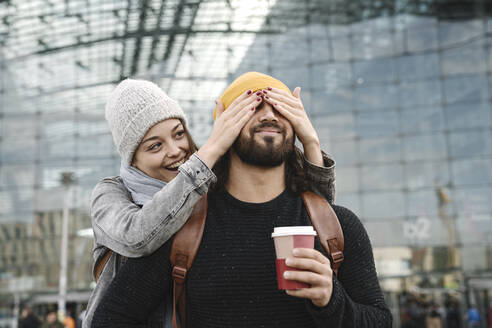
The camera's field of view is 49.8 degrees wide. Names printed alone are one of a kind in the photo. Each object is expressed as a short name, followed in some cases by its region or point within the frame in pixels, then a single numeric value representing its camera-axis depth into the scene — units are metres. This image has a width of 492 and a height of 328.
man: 1.66
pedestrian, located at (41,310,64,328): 10.52
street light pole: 18.79
